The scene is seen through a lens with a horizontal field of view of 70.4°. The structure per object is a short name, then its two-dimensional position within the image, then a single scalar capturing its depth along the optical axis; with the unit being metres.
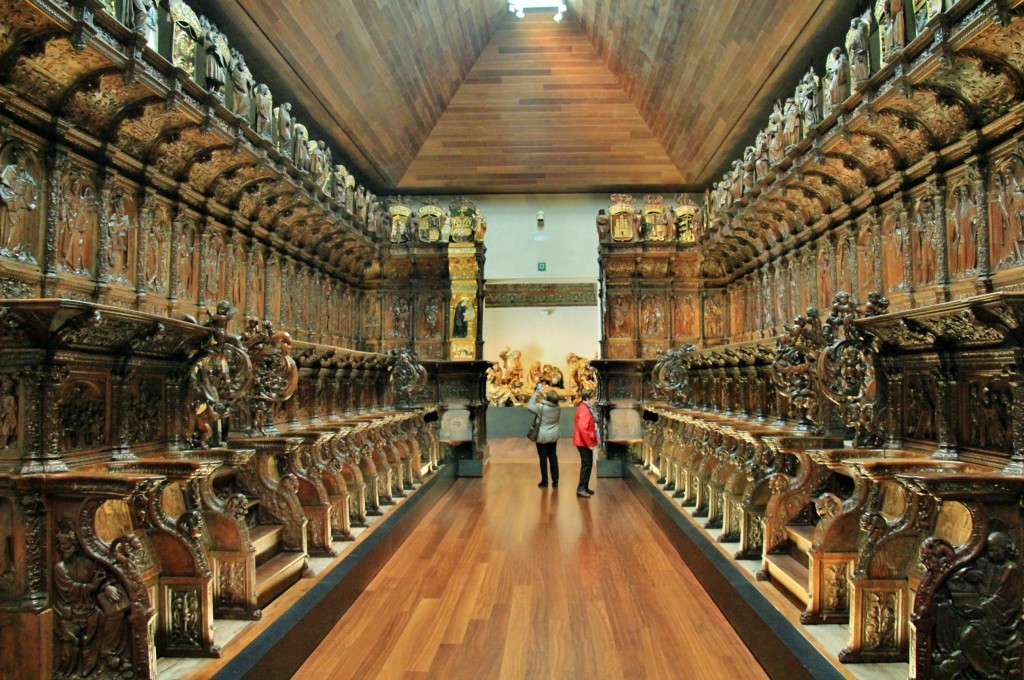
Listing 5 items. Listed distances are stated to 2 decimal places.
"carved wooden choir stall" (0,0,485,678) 2.43
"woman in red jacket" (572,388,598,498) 8.03
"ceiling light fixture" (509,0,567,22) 13.73
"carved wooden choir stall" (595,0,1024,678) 2.29
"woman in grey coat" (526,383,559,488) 8.43
